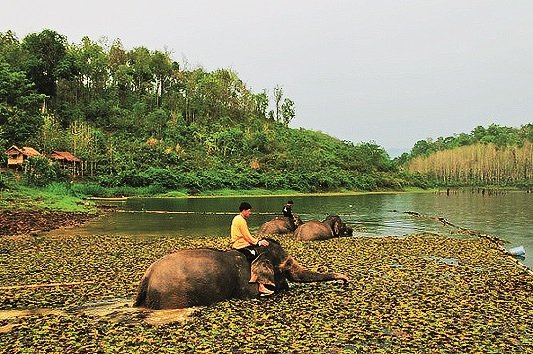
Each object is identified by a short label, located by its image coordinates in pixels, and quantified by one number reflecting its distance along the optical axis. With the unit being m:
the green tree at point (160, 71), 91.25
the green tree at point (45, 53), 76.38
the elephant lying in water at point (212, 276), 9.12
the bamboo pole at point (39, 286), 10.63
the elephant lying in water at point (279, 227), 23.33
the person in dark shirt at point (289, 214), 22.80
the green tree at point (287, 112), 103.50
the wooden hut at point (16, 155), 53.53
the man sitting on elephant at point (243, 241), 10.72
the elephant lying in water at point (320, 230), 20.88
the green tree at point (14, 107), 40.69
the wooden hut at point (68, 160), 58.33
